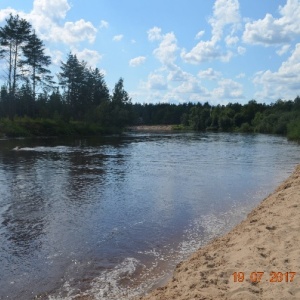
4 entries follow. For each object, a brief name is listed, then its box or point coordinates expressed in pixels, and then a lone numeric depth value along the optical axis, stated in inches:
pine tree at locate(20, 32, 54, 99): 2418.8
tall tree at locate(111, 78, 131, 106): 3740.2
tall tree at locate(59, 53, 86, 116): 3299.7
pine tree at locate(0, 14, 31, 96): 2244.1
